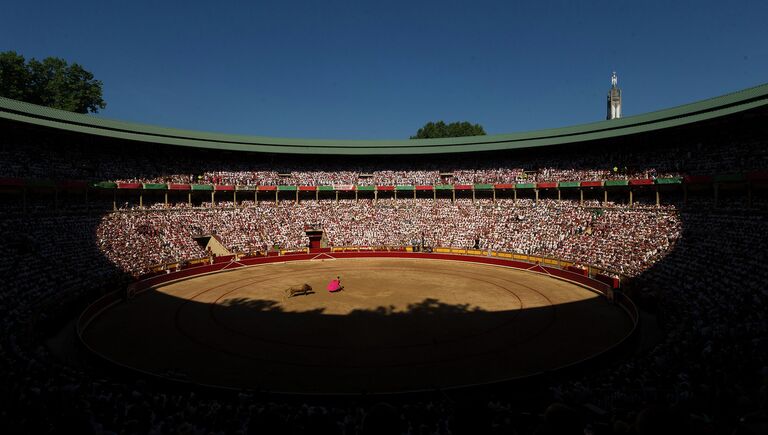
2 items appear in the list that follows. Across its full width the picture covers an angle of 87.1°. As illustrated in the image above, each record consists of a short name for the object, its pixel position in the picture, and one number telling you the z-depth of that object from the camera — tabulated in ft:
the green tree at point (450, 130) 361.71
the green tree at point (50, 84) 190.39
